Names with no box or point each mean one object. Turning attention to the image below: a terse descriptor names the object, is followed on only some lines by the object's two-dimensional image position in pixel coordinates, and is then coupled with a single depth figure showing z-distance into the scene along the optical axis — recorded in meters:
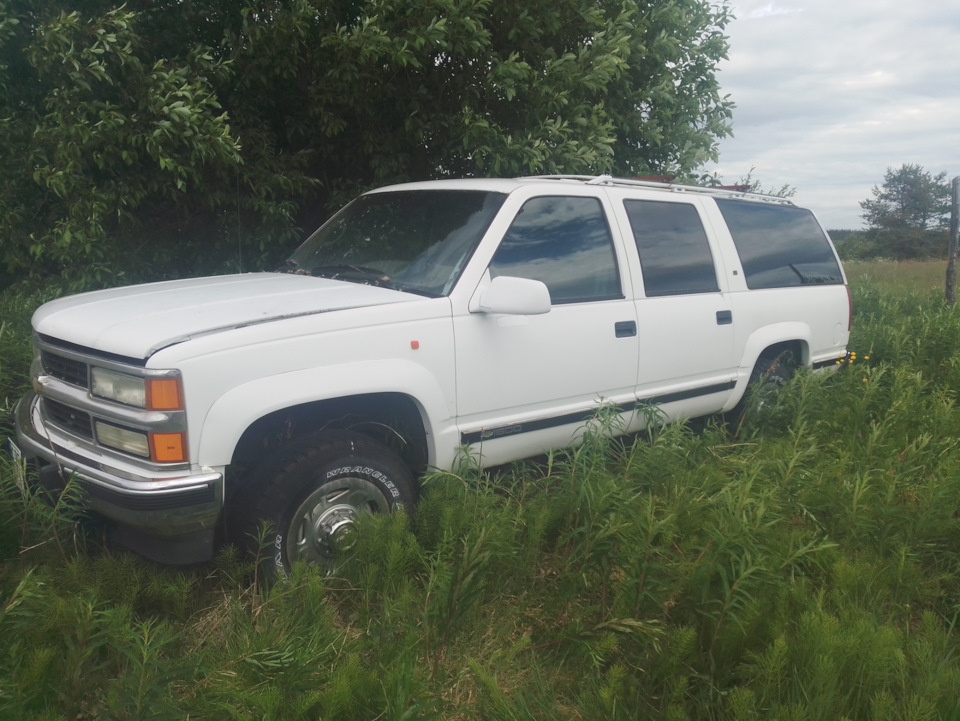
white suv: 3.01
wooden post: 9.30
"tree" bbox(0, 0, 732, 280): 5.42
